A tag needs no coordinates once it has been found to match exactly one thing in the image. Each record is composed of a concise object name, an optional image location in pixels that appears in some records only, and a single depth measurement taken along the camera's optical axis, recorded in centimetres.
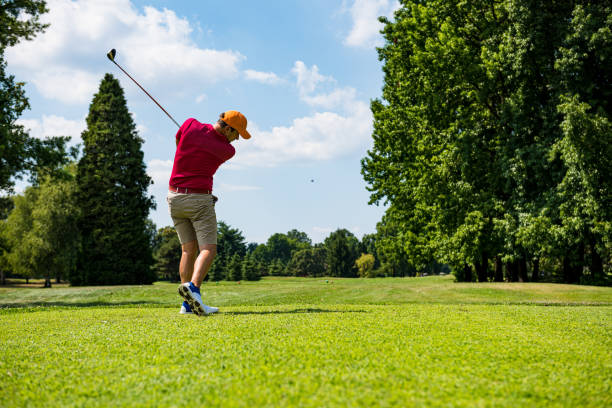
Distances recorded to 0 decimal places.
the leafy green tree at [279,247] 16550
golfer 616
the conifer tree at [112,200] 3550
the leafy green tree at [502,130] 1576
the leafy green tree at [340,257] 10119
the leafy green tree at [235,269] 6538
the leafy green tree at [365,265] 10472
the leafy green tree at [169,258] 7719
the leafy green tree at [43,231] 4131
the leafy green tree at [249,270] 6669
